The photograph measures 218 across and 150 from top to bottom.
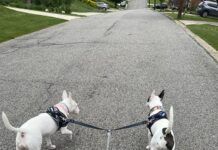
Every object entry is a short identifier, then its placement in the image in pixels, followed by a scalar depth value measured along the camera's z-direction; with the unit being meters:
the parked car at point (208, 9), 24.81
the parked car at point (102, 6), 33.38
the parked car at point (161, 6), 41.94
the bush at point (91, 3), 32.58
